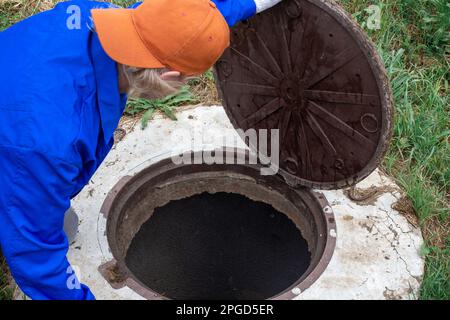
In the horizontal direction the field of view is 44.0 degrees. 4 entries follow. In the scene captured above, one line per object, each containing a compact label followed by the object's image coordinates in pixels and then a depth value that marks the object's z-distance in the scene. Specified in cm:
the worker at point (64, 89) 192
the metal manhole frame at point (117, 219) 281
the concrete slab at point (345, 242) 279
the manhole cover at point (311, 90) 251
